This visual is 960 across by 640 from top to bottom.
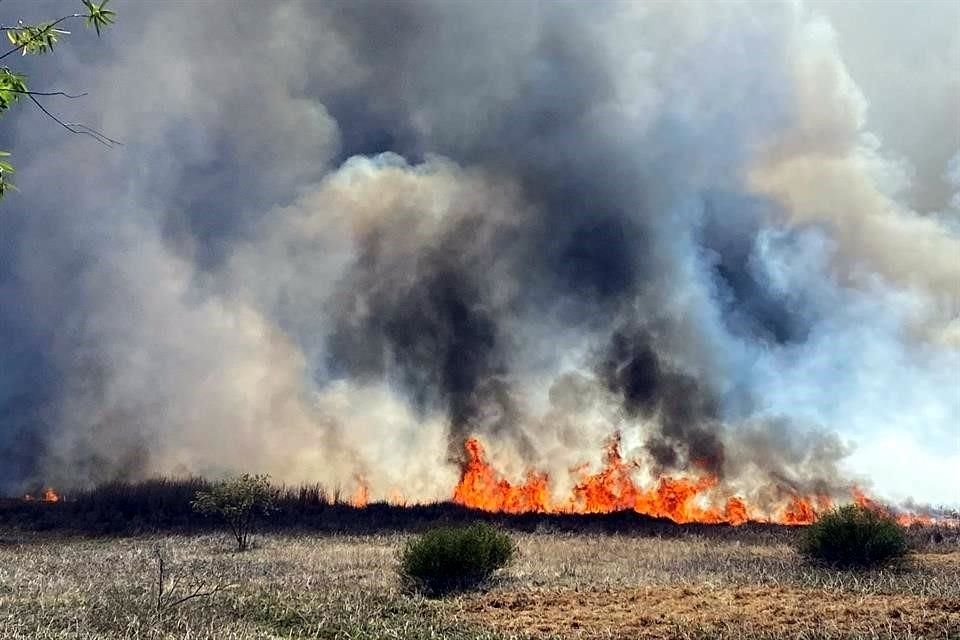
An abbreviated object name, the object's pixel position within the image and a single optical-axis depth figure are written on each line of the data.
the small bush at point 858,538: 24.95
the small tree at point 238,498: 41.72
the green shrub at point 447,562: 21.88
